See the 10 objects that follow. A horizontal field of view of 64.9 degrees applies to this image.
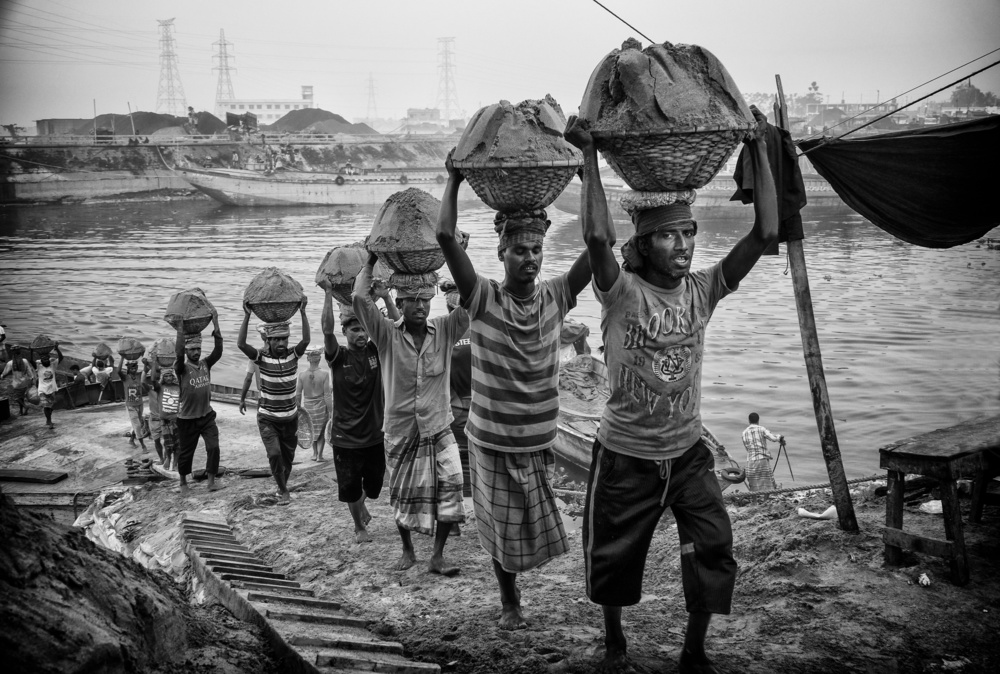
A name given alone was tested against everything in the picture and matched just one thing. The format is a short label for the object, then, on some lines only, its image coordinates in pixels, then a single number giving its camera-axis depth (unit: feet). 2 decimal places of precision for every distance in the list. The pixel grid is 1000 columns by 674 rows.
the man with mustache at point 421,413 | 15.65
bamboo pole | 15.53
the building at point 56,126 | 200.13
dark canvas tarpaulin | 15.61
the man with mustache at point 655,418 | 10.50
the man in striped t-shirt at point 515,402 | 12.57
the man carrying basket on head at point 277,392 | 23.93
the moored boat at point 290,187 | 178.91
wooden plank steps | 10.48
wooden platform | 13.08
